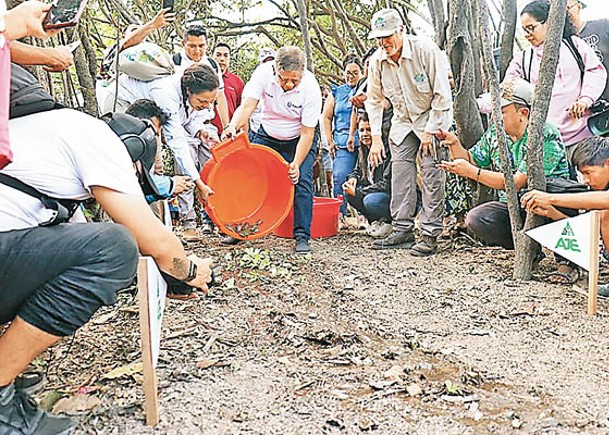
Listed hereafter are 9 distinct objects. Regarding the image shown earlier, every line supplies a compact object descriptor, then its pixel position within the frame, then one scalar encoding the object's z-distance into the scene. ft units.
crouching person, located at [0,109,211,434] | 5.77
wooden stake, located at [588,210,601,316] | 9.57
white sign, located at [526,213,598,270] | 9.82
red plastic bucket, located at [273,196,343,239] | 16.88
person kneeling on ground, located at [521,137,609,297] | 10.23
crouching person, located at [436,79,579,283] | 11.94
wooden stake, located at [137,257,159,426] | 6.05
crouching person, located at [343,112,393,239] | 16.88
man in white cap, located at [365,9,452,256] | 14.11
